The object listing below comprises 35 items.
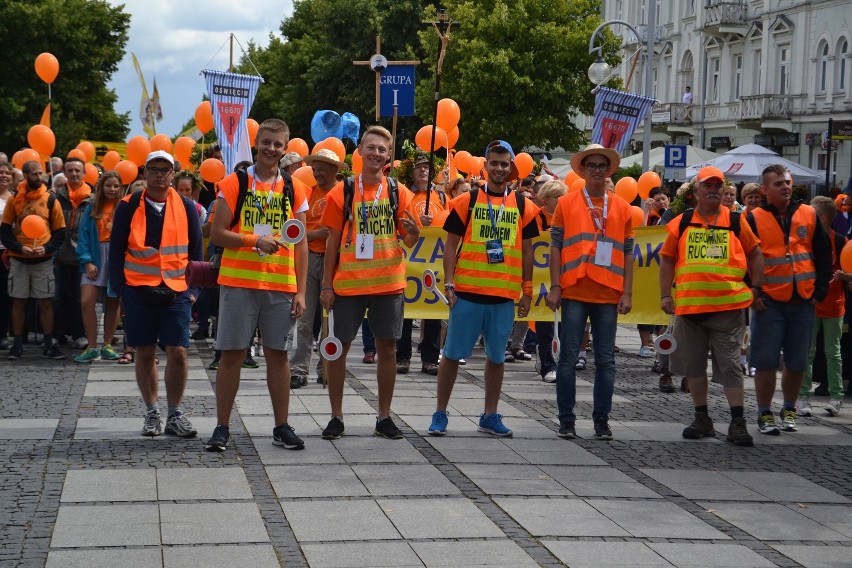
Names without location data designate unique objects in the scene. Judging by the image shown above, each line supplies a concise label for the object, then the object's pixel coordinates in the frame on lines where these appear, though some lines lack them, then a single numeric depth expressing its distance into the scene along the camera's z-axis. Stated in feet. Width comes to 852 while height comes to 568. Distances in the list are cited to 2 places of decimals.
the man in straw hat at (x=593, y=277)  30.25
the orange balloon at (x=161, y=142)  73.51
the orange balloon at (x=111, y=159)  94.63
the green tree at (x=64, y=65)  193.26
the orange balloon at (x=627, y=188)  57.86
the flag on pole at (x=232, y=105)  63.16
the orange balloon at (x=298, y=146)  64.08
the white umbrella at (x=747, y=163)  100.89
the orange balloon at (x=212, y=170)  55.21
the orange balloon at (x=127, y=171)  63.41
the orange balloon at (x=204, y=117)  76.13
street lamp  102.37
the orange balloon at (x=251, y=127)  68.90
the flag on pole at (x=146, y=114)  121.80
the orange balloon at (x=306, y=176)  45.44
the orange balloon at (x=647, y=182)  64.75
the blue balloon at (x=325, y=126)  74.23
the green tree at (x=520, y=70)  150.10
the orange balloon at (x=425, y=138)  54.39
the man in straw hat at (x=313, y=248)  35.27
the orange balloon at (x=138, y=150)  70.85
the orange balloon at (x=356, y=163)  51.51
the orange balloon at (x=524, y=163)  65.06
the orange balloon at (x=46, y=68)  82.74
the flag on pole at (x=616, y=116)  54.29
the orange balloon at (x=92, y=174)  70.49
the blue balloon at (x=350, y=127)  75.72
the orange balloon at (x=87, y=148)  87.72
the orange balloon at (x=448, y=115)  57.93
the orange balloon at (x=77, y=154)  60.26
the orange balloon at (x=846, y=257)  34.76
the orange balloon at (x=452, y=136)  59.41
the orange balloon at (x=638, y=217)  51.87
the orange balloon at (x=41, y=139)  75.82
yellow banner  44.68
